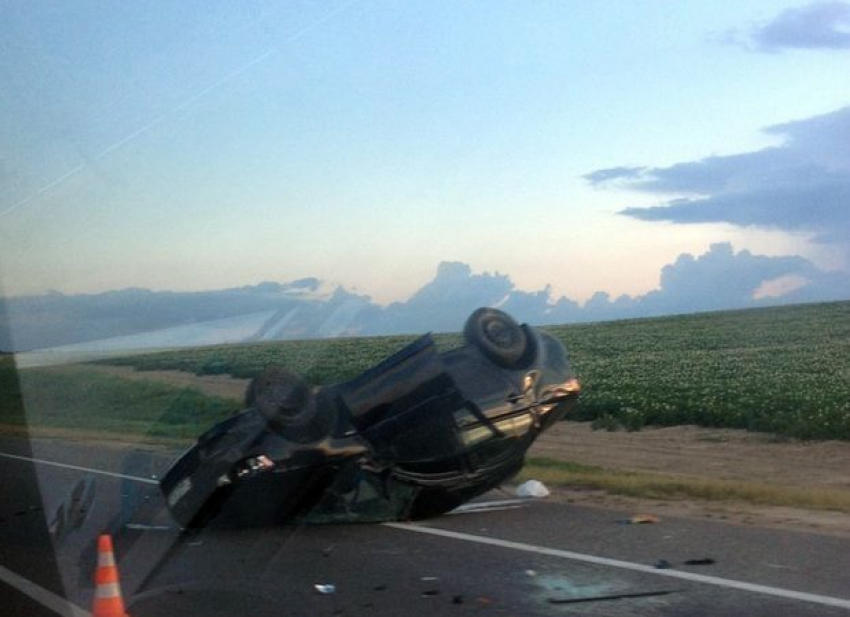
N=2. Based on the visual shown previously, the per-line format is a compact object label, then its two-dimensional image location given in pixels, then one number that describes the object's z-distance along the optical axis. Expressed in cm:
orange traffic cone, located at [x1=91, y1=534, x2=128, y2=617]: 704
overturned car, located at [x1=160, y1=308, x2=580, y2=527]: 1034
